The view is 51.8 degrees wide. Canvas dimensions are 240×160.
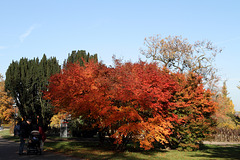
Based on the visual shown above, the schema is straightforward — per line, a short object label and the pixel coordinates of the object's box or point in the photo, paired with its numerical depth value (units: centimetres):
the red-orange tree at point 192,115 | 1770
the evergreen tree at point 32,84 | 2680
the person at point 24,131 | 1295
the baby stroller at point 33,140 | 1270
